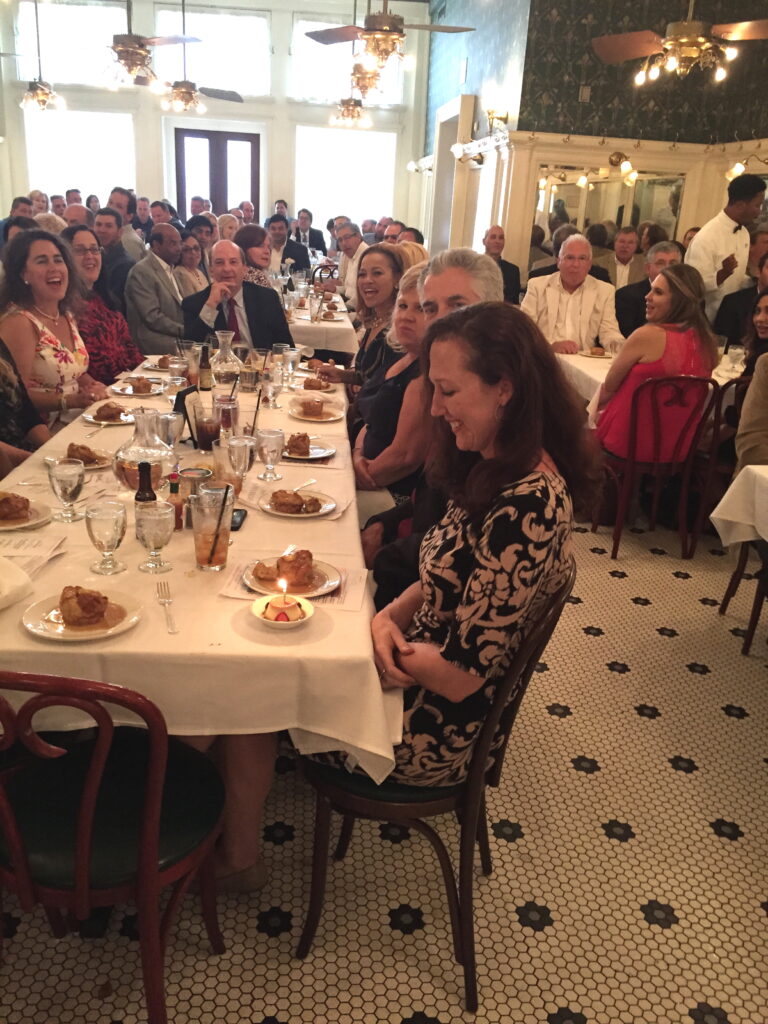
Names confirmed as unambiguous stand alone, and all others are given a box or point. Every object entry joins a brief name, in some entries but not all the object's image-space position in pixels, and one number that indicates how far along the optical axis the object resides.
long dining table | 1.37
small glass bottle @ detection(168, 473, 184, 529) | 1.90
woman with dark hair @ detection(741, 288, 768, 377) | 3.79
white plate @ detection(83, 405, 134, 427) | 2.84
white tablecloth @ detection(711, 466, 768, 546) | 2.70
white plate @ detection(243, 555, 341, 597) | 1.60
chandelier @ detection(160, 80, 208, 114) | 8.34
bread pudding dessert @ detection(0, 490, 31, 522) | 1.84
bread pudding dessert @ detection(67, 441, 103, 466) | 2.30
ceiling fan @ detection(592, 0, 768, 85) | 5.02
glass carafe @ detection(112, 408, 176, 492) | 2.00
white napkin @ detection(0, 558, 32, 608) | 1.47
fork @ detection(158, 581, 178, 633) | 1.45
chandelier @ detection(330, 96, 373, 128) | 9.91
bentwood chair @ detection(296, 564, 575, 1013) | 1.57
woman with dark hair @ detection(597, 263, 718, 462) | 3.80
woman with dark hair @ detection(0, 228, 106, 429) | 3.40
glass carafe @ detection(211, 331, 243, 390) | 3.18
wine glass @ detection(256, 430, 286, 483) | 2.28
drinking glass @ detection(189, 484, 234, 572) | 1.67
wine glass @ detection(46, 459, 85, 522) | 1.83
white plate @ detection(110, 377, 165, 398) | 3.42
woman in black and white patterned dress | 1.39
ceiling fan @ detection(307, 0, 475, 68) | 5.32
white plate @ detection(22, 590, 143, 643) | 1.37
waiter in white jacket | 5.52
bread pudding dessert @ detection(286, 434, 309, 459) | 2.59
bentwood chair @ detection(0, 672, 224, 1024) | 1.13
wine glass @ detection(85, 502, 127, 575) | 1.59
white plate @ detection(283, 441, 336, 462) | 2.57
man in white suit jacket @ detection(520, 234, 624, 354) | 5.56
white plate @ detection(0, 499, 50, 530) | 1.81
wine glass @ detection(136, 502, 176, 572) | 1.65
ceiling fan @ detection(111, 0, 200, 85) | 6.30
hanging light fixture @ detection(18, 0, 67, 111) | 9.88
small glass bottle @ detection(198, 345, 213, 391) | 3.59
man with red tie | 4.58
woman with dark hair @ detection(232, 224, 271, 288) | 5.72
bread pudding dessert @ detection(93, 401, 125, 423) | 2.87
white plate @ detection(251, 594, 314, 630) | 1.46
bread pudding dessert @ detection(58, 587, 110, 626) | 1.39
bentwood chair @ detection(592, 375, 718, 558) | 3.78
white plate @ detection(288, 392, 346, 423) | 3.15
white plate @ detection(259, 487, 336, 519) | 2.03
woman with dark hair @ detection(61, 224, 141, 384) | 4.29
